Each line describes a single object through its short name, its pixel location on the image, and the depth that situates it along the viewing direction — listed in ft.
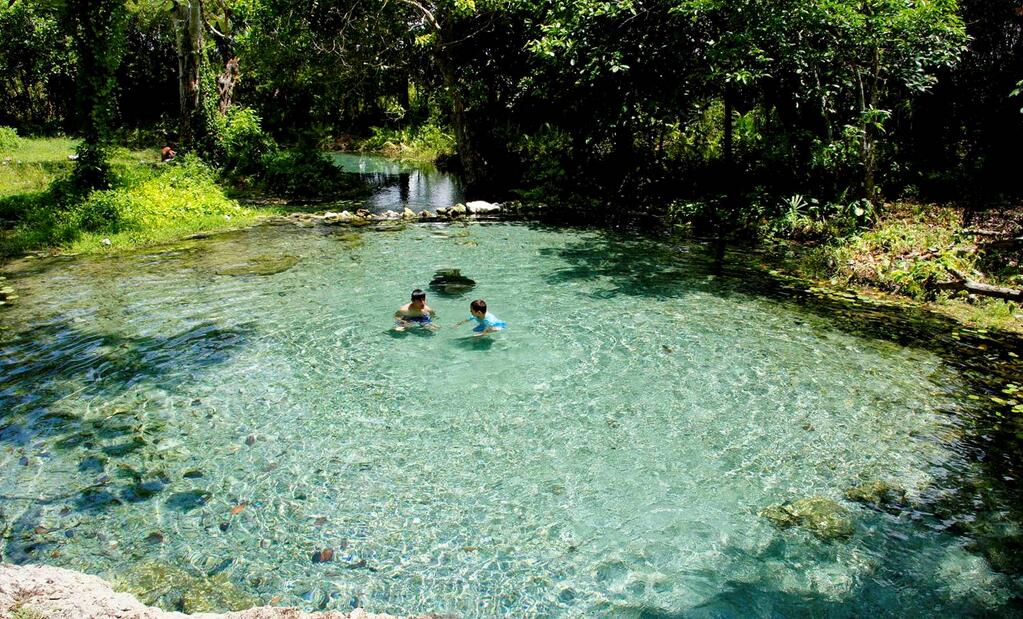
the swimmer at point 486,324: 31.40
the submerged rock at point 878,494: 19.42
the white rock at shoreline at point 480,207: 61.52
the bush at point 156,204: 50.52
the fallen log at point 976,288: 31.33
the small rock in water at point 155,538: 17.48
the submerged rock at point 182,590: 15.29
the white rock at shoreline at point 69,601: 12.70
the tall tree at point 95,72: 53.47
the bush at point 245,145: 71.97
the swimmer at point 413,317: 32.24
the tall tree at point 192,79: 68.44
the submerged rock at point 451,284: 37.83
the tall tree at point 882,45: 40.88
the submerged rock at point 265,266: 41.81
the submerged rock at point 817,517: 18.08
